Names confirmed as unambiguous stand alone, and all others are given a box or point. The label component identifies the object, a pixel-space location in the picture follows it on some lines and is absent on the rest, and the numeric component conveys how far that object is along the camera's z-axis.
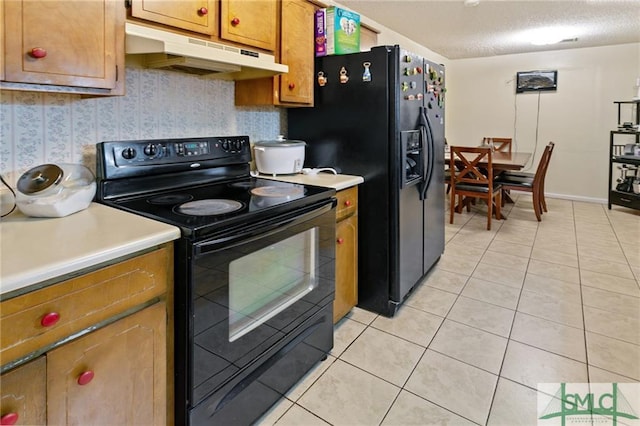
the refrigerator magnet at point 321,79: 2.31
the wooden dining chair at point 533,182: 4.48
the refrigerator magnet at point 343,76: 2.23
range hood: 1.37
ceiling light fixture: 4.53
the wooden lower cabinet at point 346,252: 2.10
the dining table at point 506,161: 4.26
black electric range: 1.21
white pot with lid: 2.14
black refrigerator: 2.14
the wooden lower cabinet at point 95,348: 0.85
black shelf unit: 4.79
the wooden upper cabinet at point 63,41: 1.09
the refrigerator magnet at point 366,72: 2.15
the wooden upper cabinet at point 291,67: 2.06
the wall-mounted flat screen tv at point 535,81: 5.72
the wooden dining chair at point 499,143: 5.95
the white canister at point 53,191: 1.20
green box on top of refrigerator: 2.24
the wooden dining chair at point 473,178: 4.19
